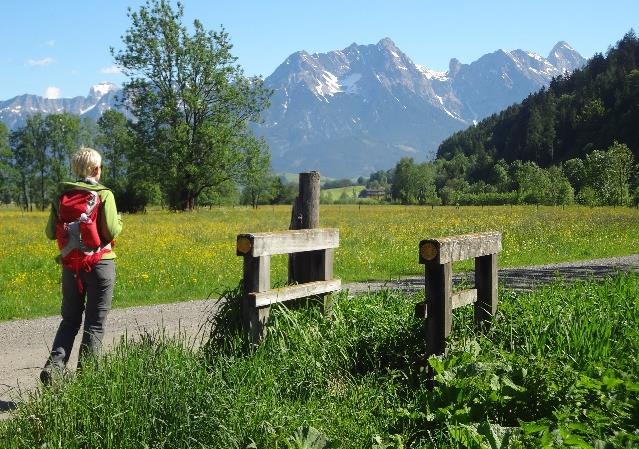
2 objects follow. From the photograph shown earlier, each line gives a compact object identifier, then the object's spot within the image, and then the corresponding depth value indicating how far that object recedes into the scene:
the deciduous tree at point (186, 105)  51.66
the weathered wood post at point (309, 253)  7.09
